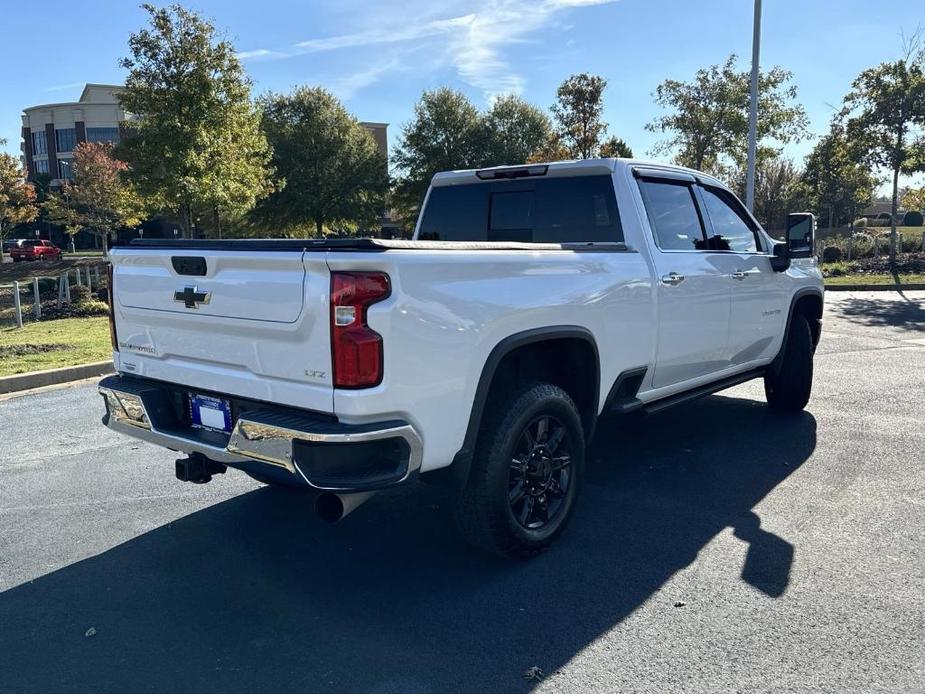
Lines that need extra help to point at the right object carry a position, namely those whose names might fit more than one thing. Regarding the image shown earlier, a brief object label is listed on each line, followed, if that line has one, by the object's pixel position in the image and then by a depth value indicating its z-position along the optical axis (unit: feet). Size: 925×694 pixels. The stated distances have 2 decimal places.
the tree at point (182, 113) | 60.90
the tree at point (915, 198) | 77.62
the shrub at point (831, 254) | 86.22
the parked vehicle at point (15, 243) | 138.98
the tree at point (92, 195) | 110.63
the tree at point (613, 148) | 92.99
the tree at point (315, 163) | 117.70
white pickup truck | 9.57
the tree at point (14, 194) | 115.14
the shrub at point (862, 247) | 89.15
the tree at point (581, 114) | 88.07
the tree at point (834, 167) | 72.74
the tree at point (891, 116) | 67.62
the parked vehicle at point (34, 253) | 132.16
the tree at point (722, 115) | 79.56
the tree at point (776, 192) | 132.46
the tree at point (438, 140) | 124.16
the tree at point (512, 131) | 127.13
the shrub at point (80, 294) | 53.57
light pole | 56.34
